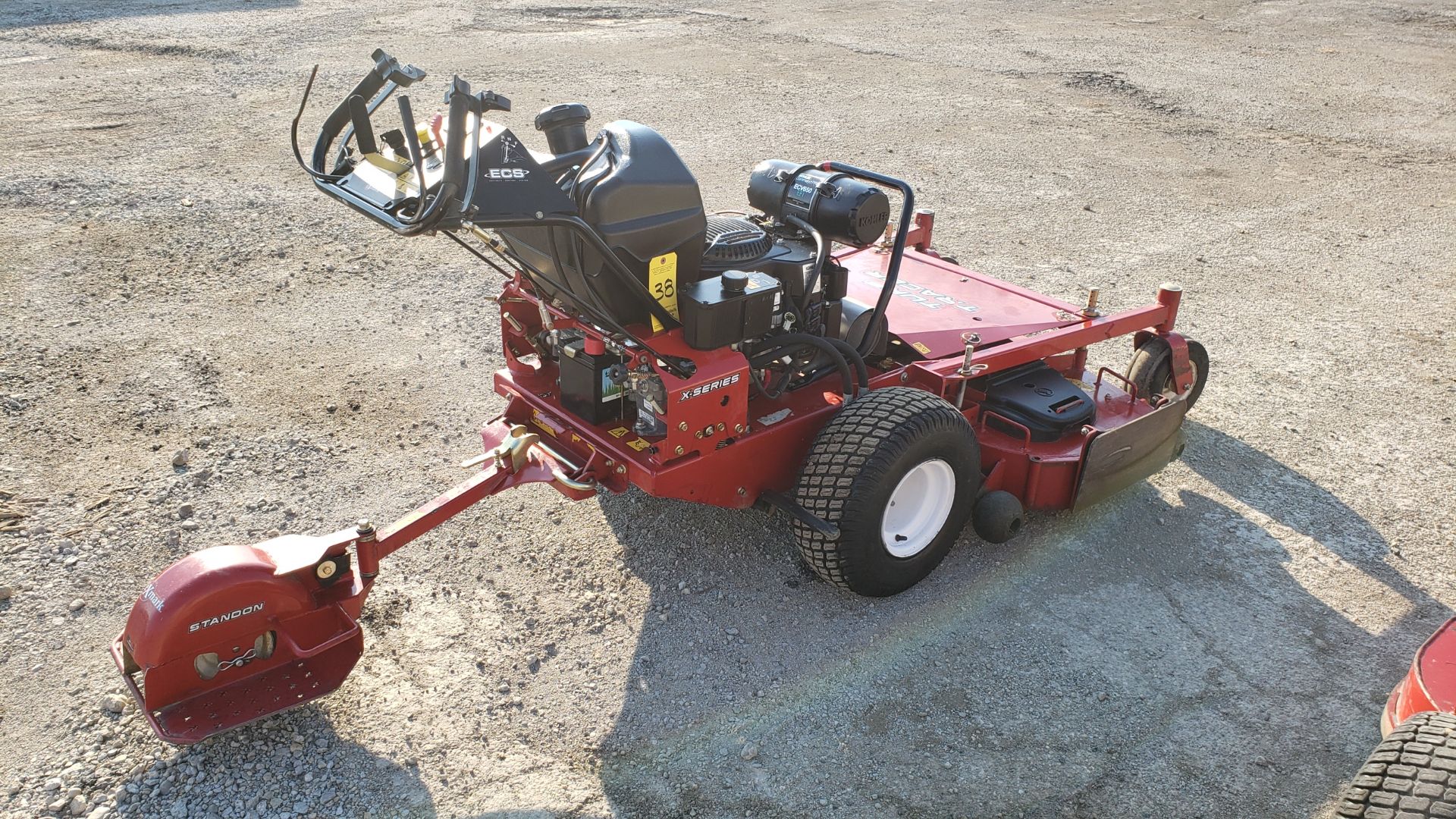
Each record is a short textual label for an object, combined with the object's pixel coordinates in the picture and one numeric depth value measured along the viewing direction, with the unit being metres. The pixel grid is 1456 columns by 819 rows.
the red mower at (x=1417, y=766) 2.94
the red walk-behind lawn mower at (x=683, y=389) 3.42
